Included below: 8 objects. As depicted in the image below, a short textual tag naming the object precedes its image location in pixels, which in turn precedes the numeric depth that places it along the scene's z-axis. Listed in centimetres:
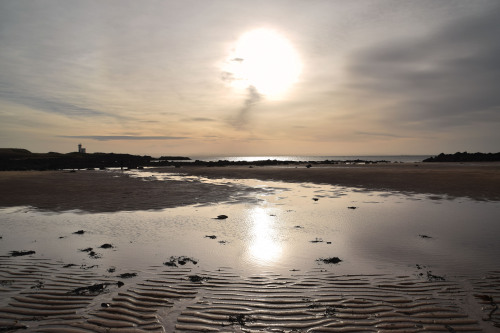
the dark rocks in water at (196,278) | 675
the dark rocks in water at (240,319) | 504
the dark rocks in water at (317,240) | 988
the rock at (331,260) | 788
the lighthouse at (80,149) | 9344
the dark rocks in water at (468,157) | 7216
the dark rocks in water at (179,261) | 776
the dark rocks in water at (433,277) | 672
